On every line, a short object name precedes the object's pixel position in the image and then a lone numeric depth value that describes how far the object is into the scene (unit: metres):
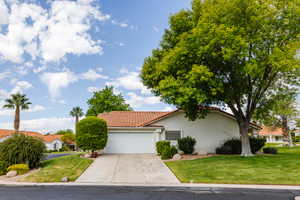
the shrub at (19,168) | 11.31
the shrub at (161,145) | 16.46
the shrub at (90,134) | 15.18
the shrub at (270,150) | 18.73
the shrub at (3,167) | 11.66
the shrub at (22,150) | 12.20
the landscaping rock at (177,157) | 15.59
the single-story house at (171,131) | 18.80
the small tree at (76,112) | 53.86
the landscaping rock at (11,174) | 10.86
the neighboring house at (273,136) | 56.66
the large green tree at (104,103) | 38.47
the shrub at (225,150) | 18.05
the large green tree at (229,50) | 11.78
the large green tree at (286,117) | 31.14
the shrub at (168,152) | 15.74
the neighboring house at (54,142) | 53.38
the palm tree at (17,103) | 35.19
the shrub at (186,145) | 17.80
